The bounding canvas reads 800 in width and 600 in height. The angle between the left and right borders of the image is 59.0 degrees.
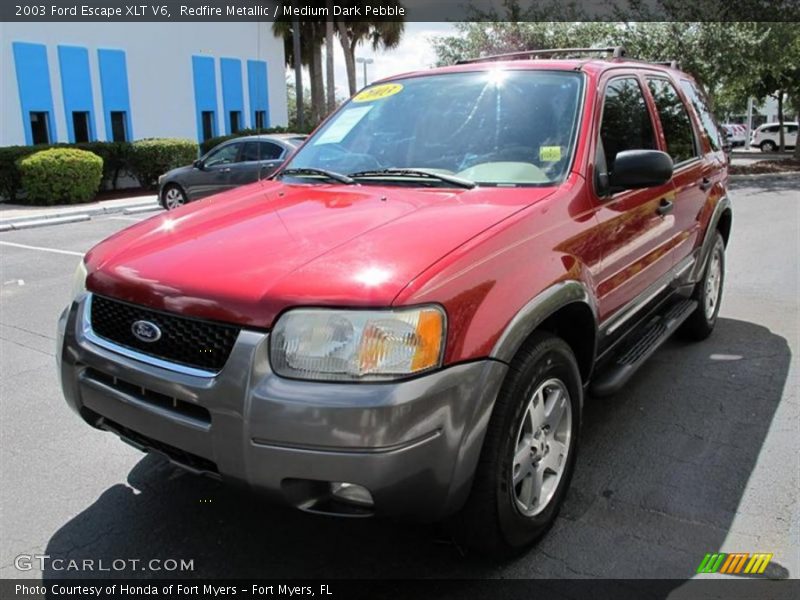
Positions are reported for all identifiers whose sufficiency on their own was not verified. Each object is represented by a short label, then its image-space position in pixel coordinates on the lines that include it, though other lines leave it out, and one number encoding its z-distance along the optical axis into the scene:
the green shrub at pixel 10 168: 16.30
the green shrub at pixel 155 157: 19.05
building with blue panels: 18.52
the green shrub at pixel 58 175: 15.59
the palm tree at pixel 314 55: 29.02
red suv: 2.17
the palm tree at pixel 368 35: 30.48
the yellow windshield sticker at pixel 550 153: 3.21
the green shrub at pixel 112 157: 18.28
